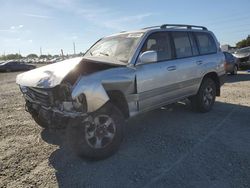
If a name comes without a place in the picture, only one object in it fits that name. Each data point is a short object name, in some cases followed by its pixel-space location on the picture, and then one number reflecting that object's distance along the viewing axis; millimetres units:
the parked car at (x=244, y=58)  12243
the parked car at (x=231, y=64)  9957
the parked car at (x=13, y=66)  22219
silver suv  2656
